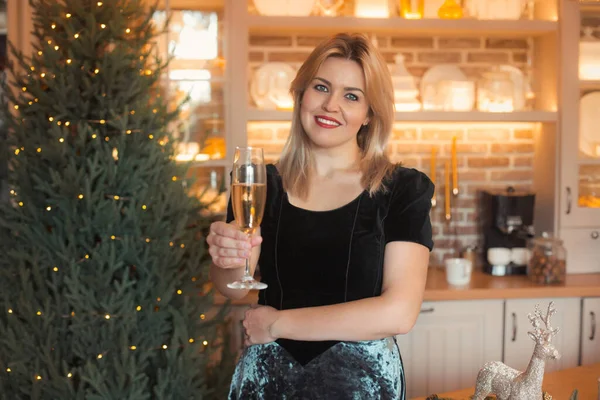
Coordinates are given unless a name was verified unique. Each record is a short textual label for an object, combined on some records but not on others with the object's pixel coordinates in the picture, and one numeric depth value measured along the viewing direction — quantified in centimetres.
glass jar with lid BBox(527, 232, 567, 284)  343
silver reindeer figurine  154
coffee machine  363
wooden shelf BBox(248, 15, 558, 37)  346
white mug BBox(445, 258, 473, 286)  334
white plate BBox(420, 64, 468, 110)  366
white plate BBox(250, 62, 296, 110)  353
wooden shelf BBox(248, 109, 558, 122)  345
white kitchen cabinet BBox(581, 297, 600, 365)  338
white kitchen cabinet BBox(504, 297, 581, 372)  333
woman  154
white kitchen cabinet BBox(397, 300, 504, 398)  331
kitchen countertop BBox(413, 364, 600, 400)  194
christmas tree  234
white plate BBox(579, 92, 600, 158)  374
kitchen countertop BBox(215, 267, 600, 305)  327
